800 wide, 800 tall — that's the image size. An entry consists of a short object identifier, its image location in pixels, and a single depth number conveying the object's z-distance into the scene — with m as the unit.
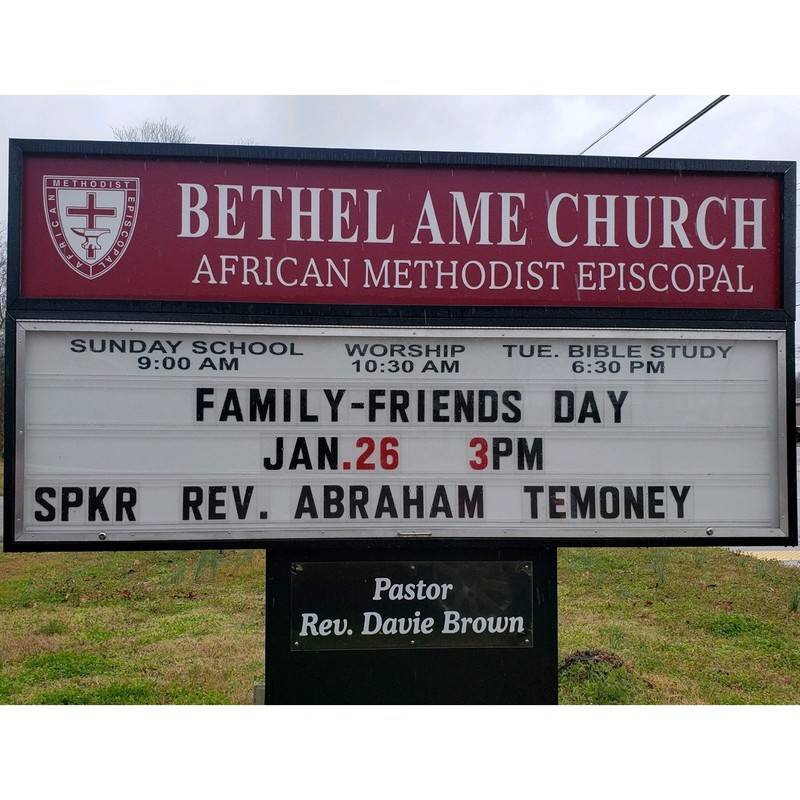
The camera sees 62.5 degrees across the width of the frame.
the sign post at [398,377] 3.84
